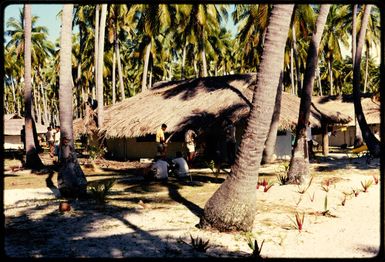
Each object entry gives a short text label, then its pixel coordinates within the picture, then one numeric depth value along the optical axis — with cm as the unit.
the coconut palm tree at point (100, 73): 2319
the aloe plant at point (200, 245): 593
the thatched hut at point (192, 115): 1859
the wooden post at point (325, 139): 2241
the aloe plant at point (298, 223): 698
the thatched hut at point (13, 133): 3888
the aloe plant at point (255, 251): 554
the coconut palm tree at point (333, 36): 3869
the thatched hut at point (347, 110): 3055
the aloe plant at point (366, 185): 1024
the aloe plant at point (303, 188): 1030
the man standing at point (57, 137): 1980
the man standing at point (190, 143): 1504
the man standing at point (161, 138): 1418
